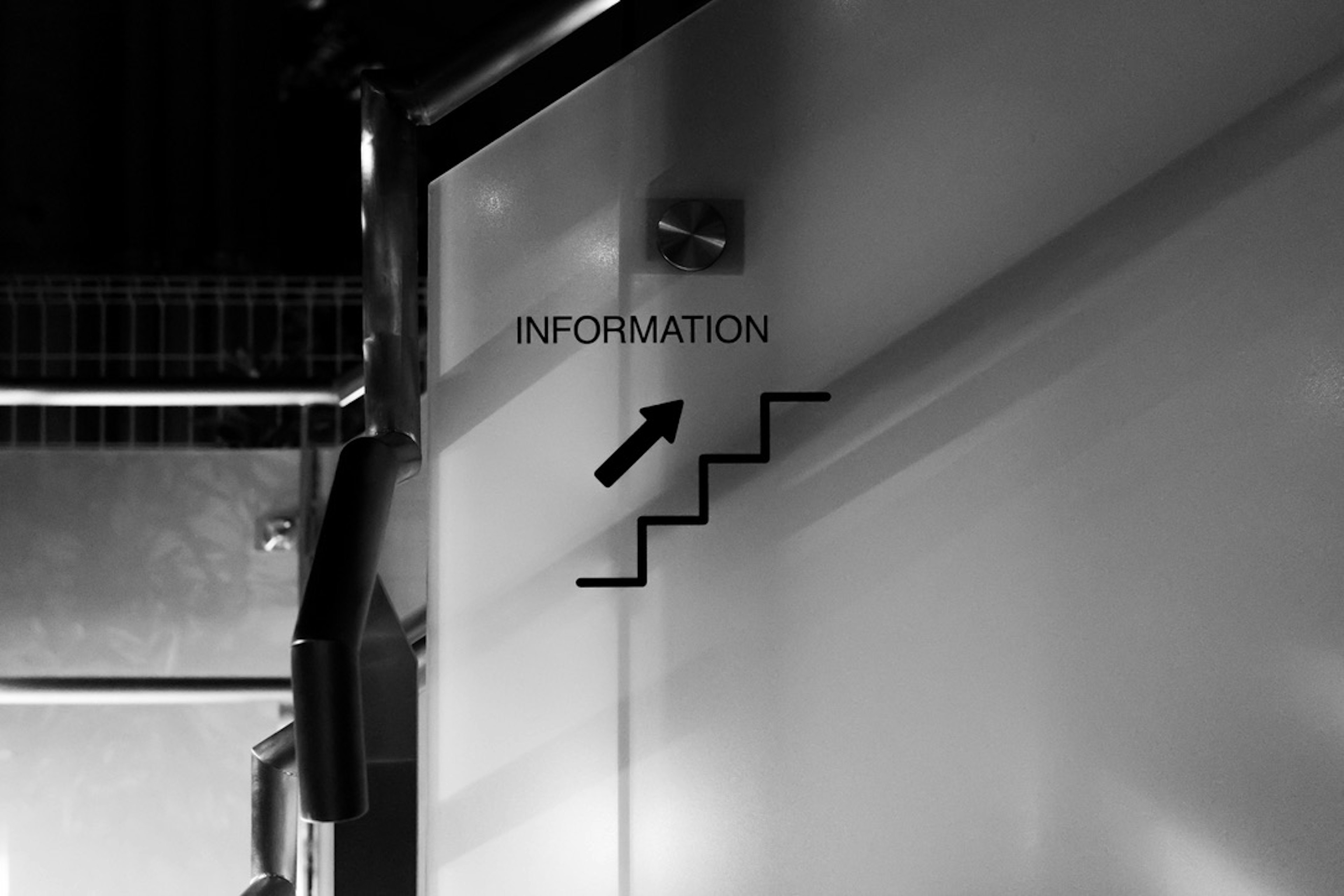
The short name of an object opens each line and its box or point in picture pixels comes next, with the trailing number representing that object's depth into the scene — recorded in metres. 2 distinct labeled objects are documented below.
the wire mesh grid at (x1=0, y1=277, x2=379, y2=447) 4.75
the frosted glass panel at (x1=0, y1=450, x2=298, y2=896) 2.61
